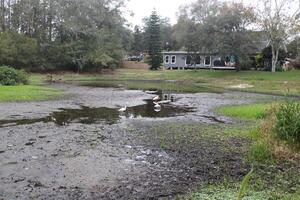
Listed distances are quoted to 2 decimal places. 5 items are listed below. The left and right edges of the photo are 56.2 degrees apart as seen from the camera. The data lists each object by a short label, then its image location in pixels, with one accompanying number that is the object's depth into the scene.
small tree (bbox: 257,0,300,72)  34.26
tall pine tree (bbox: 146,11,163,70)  48.08
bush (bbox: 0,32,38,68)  36.17
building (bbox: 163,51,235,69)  48.94
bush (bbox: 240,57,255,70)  38.12
